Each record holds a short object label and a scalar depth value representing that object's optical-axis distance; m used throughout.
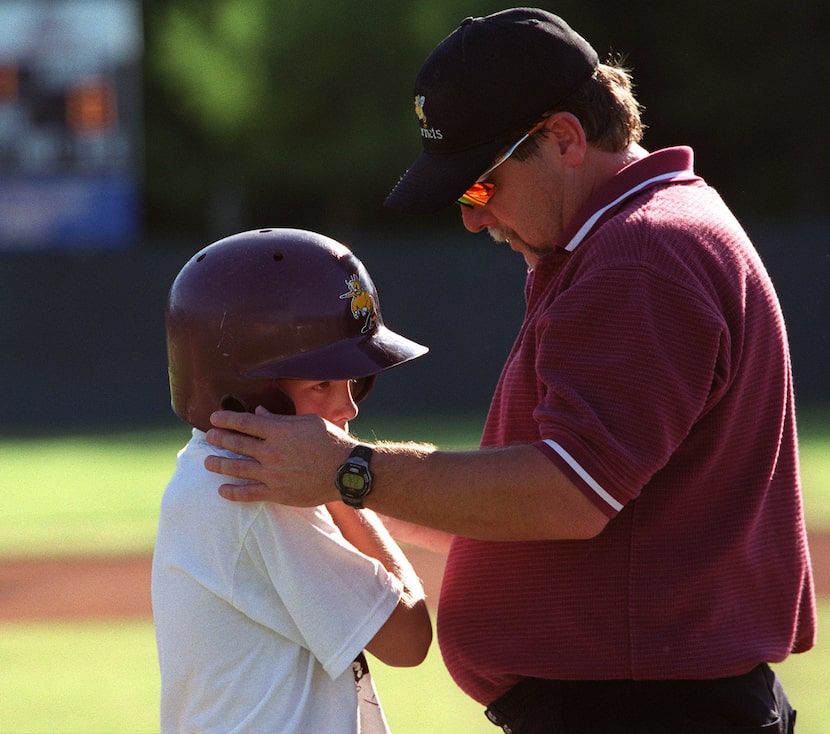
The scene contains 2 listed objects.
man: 4.91
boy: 5.17
